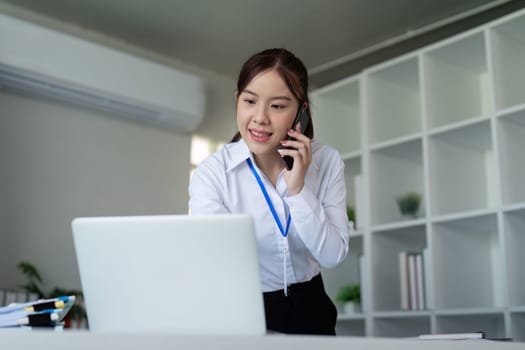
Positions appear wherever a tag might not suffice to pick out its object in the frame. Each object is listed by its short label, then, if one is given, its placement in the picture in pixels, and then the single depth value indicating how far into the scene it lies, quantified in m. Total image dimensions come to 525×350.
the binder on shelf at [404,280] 3.54
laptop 1.11
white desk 0.94
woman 1.82
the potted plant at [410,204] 3.73
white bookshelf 3.21
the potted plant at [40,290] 3.81
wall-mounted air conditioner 3.82
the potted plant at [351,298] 3.88
